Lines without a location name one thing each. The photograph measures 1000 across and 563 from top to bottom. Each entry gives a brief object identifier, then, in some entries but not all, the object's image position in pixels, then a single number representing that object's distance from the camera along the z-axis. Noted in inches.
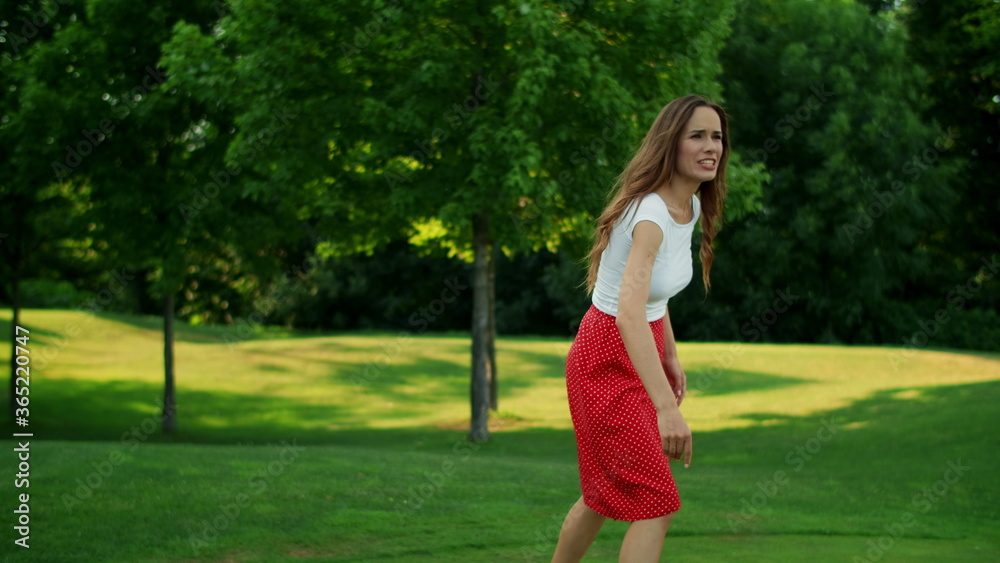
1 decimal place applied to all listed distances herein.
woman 141.2
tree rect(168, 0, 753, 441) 518.6
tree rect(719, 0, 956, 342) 1352.1
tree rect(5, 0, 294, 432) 620.1
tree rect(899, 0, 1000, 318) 1445.6
